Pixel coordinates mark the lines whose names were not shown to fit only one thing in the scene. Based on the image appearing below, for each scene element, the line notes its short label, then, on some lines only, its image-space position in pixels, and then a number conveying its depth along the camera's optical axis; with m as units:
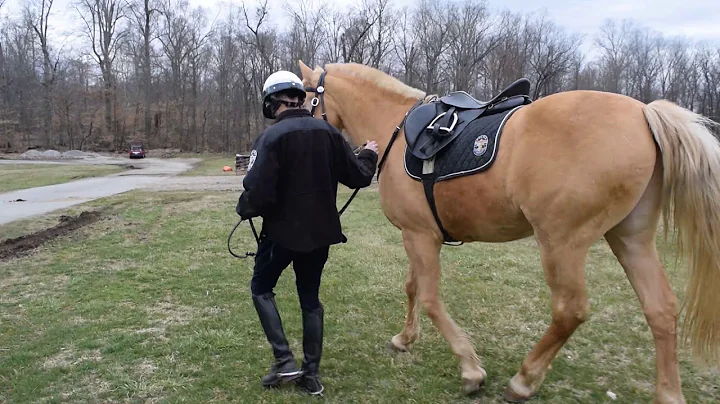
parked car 44.38
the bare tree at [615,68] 53.72
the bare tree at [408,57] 46.59
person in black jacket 3.01
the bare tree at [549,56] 44.68
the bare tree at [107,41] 52.03
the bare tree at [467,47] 45.44
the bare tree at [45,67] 51.50
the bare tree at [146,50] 53.66
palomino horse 2.66
